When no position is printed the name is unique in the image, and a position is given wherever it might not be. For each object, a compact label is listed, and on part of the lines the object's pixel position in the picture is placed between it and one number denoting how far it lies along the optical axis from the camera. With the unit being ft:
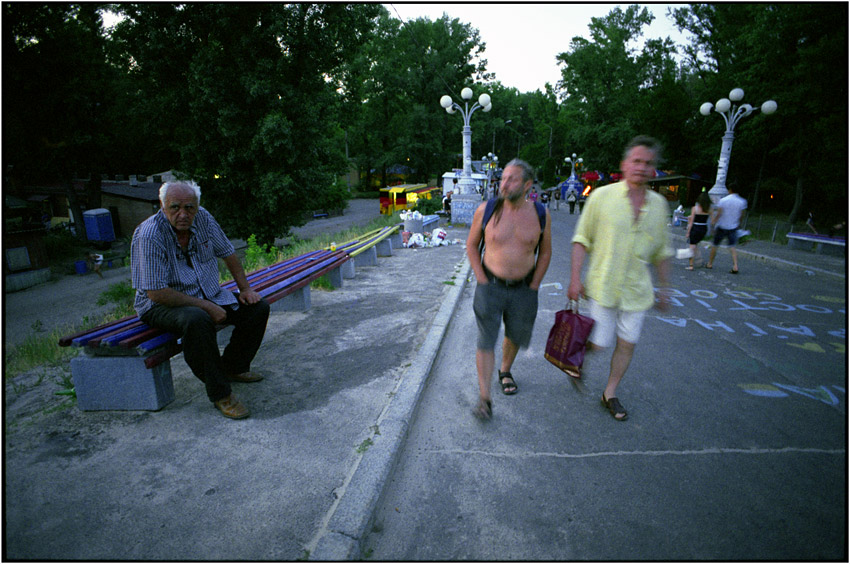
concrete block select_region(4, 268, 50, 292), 66.74
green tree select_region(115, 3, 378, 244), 50.34
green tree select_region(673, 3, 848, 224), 51.90
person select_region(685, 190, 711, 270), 29.27
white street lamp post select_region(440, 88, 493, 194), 56.24
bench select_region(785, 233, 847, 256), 36.19
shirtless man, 10.08
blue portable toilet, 91.04
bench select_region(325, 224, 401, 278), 25.76
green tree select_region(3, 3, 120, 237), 75.20
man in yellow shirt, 9.86
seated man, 10.16
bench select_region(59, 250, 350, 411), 9.93
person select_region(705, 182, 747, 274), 26.78
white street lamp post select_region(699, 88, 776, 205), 44.78
